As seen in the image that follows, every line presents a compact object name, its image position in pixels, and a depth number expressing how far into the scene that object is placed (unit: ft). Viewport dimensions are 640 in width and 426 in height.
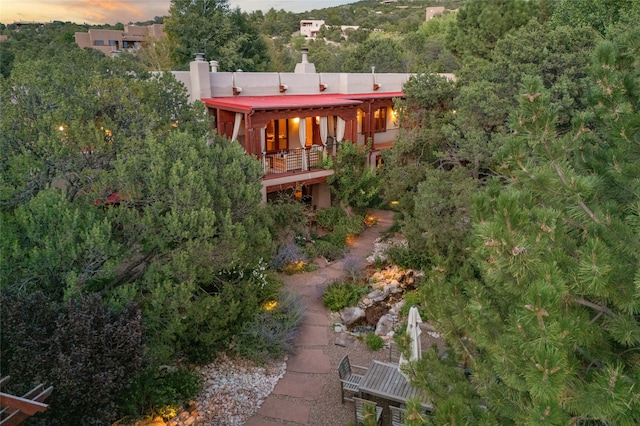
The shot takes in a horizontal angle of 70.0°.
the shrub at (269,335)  30.78
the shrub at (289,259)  43.98
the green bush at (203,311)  25.17
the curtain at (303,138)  54.65
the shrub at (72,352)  19.13
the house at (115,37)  178.84
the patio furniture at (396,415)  22.98
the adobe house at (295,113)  50.90
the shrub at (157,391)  23.98
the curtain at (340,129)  57.98
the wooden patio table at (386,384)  23.82
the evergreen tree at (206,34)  95.04
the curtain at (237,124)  50.05
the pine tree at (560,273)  9.23
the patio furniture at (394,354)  29.19
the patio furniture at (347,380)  26.07
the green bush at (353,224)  52.26
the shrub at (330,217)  54.42
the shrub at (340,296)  37.98
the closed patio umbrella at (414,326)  25.43
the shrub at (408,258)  43.39
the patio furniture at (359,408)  23.70
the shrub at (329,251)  47.42
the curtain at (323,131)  56.75
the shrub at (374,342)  32.55
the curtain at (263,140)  56.54
